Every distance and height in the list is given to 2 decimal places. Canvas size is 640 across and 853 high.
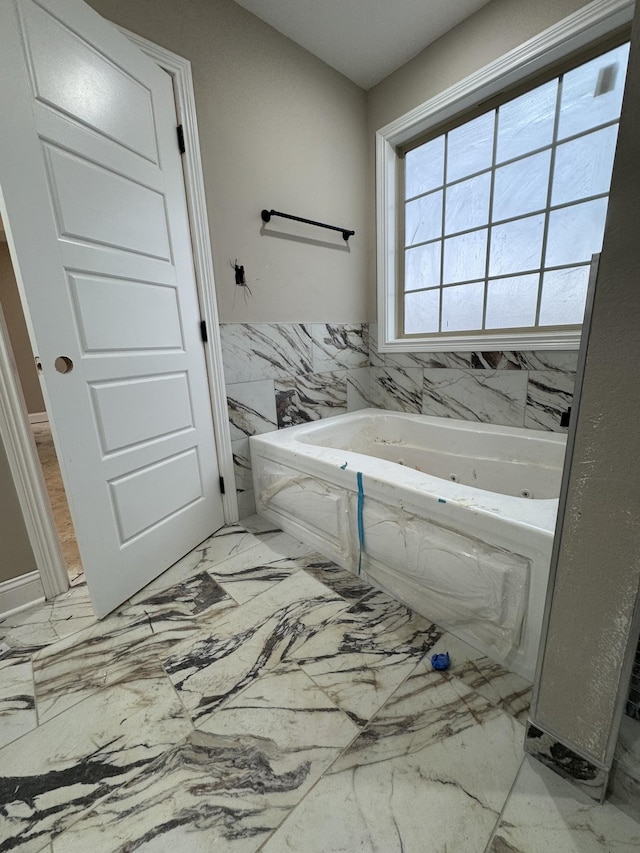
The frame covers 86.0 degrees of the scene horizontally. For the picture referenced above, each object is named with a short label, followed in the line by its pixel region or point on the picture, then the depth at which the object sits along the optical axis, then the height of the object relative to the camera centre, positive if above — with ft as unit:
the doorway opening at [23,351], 14.56 +0.19
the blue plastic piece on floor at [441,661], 3.50 -3.23
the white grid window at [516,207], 5.38 +2.29
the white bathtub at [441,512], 3.26 -2.16
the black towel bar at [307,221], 6.15 +2.30
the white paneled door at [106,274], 3.52 +0.94
